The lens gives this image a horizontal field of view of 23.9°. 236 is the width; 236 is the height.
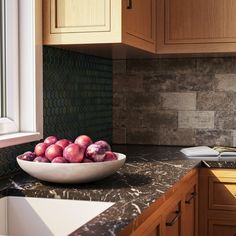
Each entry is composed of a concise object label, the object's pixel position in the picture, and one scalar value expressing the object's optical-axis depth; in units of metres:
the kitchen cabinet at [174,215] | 1.69
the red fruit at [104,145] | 2.03
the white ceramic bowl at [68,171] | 1.92
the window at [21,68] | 2.37
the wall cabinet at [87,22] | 2.36
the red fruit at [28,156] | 2.03
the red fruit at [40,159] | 2.00
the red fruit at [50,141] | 2.10
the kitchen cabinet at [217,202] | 2.69
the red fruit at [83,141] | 2.04
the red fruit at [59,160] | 1.97
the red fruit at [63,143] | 2.05
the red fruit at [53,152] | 2.00
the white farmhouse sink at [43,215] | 1.84
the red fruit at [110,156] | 2.06
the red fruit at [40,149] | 2.04
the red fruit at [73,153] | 1.96
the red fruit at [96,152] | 2.00
